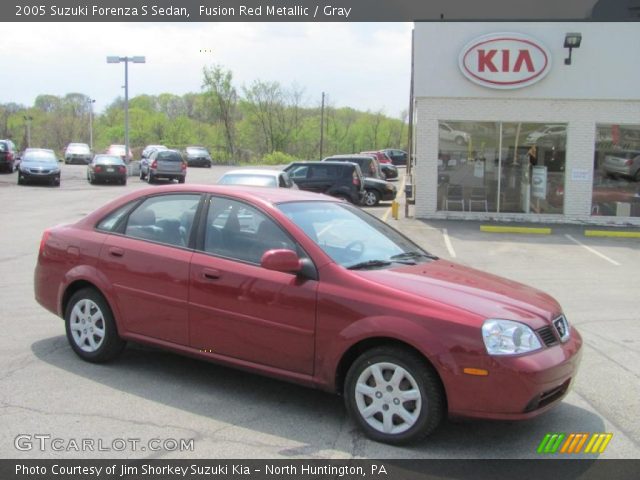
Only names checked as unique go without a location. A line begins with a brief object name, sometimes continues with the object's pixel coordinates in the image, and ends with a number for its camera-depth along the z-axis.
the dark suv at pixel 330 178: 21.30
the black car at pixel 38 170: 28.59
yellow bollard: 18.42
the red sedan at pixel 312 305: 3.98
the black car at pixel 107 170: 30.91
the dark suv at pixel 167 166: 30.84
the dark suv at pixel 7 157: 35.00
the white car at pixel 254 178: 13.81
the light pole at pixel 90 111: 83.50
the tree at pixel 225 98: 68.50
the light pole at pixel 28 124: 77.31
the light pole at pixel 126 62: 36.41
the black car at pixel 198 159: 47.16
